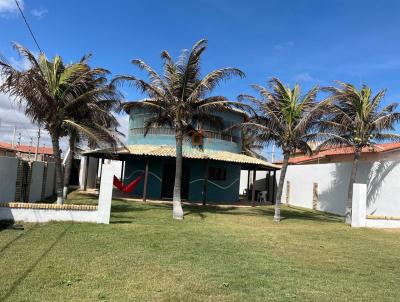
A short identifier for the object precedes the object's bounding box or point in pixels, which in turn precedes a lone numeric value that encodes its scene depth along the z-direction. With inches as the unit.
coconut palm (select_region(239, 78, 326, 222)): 689.6
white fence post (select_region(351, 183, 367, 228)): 653.9
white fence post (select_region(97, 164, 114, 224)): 504.7
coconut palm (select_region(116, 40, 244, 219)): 635.5
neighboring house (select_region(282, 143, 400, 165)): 839.1
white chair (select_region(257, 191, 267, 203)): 1192.4
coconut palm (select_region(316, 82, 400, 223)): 707.4
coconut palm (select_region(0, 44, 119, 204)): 522.6
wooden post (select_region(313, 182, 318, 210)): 1044.5
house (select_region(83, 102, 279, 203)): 982.4
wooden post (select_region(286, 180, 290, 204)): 1241.5
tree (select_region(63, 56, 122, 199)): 563.8
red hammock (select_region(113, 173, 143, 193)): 900.6
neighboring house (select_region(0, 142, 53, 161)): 1456.7
